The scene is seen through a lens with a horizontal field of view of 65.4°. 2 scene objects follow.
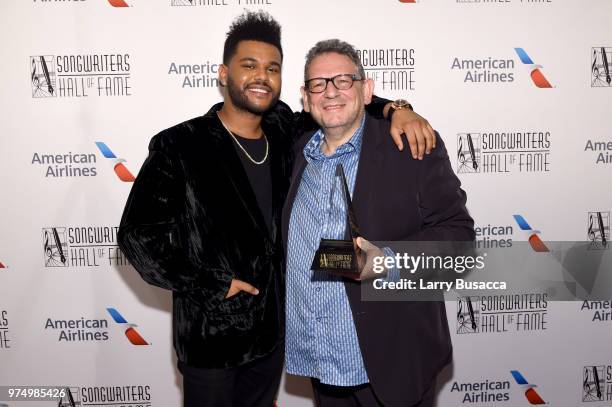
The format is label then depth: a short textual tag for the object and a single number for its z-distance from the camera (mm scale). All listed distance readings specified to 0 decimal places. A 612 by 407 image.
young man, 1650
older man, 1513
